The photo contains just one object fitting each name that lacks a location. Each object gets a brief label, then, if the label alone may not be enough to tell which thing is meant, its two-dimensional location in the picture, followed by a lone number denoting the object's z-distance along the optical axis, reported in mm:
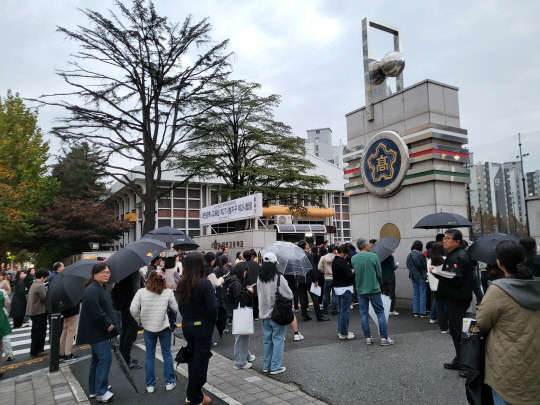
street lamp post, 22031
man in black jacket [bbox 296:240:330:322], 9609
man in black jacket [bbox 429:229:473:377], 5457
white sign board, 20406
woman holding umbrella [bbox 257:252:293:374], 5801
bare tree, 17266
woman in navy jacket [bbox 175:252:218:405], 4727
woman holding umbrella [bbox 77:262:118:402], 5121
